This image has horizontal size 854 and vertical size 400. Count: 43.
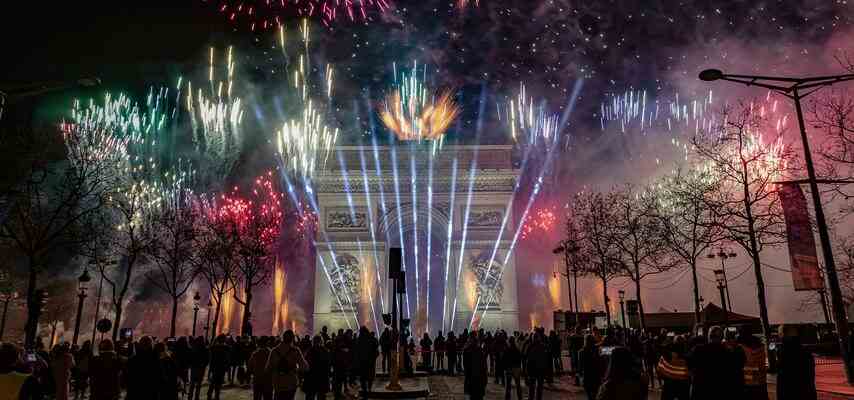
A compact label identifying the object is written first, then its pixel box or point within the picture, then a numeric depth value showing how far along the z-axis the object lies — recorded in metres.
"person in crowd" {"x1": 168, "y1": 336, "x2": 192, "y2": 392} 13.05
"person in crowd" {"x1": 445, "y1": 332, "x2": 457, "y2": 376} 21.47
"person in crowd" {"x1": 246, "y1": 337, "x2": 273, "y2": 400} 8.38
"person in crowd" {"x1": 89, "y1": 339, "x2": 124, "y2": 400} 7.75
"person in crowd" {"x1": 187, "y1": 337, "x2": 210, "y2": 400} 13.14
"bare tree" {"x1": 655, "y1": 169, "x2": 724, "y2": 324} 21.12
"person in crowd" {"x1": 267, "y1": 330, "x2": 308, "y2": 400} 7.83
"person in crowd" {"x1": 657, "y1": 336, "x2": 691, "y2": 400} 8.36
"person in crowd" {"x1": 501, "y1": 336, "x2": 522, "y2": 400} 12.88
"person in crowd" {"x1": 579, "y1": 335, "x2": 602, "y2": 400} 9.21
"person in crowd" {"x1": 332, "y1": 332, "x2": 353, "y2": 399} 14.01
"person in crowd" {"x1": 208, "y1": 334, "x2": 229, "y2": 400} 12.95
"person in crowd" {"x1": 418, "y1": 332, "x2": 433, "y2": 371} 22.94
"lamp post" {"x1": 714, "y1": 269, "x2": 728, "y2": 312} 26.61
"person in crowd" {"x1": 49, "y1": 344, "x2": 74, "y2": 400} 9.38
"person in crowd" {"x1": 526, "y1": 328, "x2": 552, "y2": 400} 11.77
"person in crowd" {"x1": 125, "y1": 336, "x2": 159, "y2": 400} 7.18
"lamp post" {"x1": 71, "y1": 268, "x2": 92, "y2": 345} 24.12
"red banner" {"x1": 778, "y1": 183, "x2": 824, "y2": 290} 15.07
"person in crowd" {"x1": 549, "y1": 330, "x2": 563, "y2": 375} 20.36
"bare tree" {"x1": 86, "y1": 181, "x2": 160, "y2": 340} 30.78
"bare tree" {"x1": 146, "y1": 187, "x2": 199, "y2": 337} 28.95
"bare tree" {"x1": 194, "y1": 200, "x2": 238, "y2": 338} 31.53
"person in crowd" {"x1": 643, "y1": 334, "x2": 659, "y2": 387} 16.93
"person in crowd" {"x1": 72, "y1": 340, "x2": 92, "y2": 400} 12.71
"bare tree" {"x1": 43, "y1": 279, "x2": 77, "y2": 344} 37.59
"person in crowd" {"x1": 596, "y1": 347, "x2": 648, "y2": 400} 4.69
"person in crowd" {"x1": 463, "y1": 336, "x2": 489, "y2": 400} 11.32
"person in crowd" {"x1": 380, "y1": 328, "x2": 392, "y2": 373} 20.10
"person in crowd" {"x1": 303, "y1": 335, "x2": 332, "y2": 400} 11.55
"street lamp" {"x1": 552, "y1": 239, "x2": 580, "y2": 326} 31.66
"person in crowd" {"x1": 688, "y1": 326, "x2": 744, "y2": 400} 5.93
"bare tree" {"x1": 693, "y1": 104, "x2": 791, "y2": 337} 18.12
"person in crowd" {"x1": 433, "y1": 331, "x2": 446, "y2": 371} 23.67
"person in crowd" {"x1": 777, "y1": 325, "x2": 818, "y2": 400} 6.75
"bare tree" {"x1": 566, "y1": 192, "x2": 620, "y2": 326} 29.45
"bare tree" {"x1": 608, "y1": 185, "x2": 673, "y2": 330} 26.52
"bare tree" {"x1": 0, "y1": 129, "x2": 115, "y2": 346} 18.11
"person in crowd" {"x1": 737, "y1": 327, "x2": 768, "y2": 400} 7.07
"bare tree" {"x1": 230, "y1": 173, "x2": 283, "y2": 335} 31.61
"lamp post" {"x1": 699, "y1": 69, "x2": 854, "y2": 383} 11.21
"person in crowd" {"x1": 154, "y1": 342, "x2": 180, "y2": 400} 7.34
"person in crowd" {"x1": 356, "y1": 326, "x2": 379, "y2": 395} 13.54
